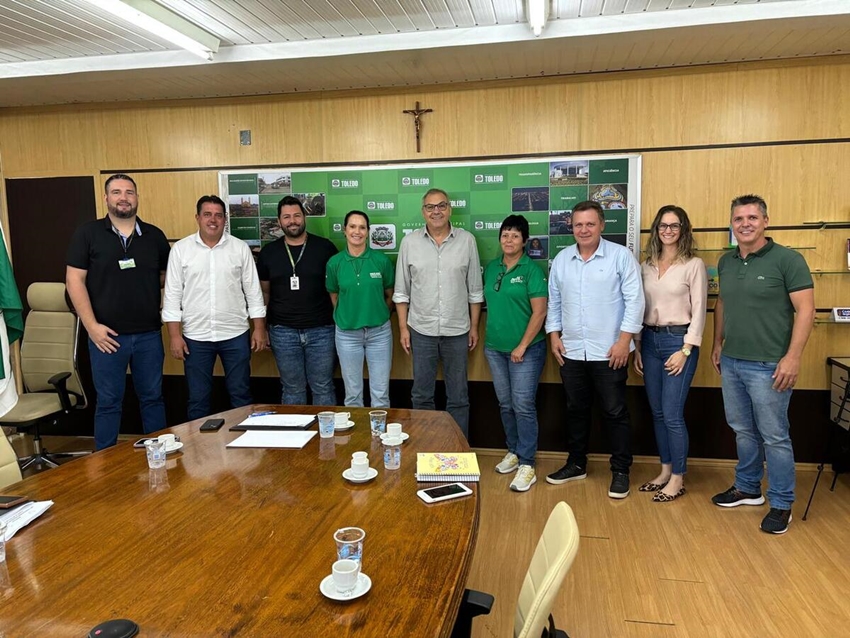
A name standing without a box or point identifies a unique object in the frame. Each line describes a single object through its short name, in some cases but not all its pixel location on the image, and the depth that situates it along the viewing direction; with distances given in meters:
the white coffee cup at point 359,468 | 1.75
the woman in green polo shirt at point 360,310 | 3.65
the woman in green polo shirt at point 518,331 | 3.46
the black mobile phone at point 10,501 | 1.54
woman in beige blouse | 3.14
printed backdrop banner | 3.78
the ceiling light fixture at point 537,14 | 2.73
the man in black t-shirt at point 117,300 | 3.43
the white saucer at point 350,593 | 1.16
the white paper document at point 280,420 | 2.31
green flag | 2.73
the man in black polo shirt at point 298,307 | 3.76
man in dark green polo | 2.75
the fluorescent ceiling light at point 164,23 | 2.71
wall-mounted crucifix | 3.95
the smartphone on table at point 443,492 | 1.62
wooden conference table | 1.12
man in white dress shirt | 3.60
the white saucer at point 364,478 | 1.74
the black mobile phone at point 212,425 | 2.28
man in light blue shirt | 3.19
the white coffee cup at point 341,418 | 2.27
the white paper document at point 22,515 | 1.45
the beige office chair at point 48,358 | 3.67
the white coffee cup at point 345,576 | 1.17
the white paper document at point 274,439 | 2.08
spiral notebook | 1.76
